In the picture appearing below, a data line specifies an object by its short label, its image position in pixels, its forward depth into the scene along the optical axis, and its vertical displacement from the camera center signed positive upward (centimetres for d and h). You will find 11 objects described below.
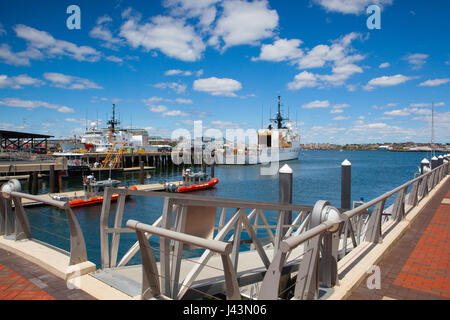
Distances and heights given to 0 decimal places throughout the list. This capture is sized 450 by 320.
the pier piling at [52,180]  2902 -270
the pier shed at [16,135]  4885 +338
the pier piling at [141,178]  3676 -320
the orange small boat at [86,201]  2350 -403
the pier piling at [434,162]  2065 -73
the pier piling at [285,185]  966 -109
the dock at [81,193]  2306 -383
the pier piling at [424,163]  2158 -85
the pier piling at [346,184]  1255 -139
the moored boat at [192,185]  3353 -408
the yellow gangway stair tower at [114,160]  5732 -140
